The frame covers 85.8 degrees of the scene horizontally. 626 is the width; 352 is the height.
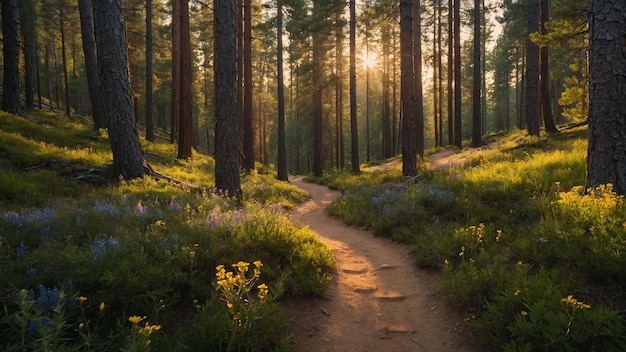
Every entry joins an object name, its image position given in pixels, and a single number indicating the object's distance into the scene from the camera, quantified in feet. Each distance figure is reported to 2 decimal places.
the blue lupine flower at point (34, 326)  8.24
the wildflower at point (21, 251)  12.44
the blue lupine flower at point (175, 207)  20.38
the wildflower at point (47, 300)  9.66
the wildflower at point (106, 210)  17.80
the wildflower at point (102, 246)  12.53
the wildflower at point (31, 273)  11.26
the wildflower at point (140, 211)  17.97
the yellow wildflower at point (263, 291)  11.24
